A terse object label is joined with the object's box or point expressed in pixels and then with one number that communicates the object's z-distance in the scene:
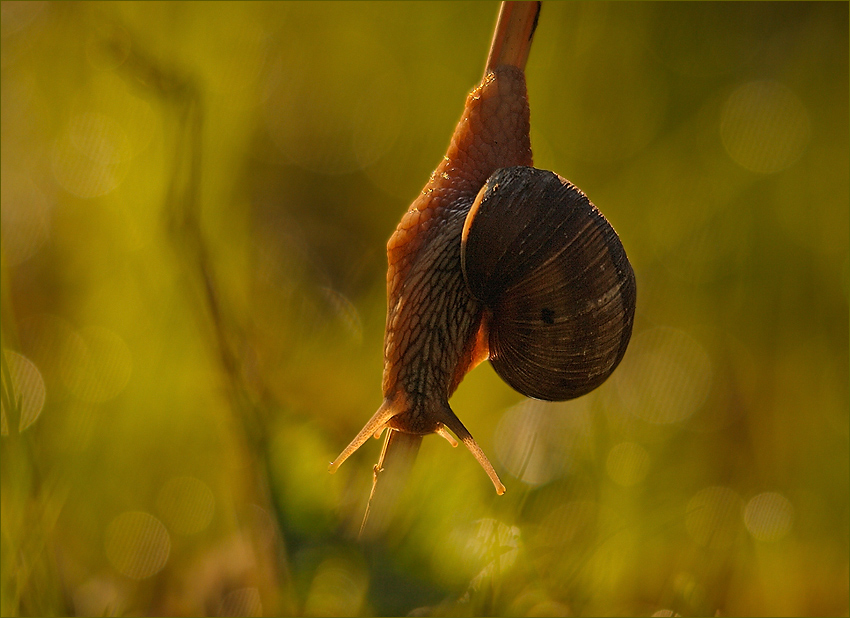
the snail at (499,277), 0.79
